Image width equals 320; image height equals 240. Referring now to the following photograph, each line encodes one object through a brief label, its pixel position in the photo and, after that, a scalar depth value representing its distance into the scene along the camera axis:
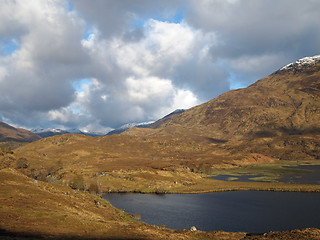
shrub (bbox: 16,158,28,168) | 150.50
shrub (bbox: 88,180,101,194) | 109.86
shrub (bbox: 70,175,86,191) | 112.94
